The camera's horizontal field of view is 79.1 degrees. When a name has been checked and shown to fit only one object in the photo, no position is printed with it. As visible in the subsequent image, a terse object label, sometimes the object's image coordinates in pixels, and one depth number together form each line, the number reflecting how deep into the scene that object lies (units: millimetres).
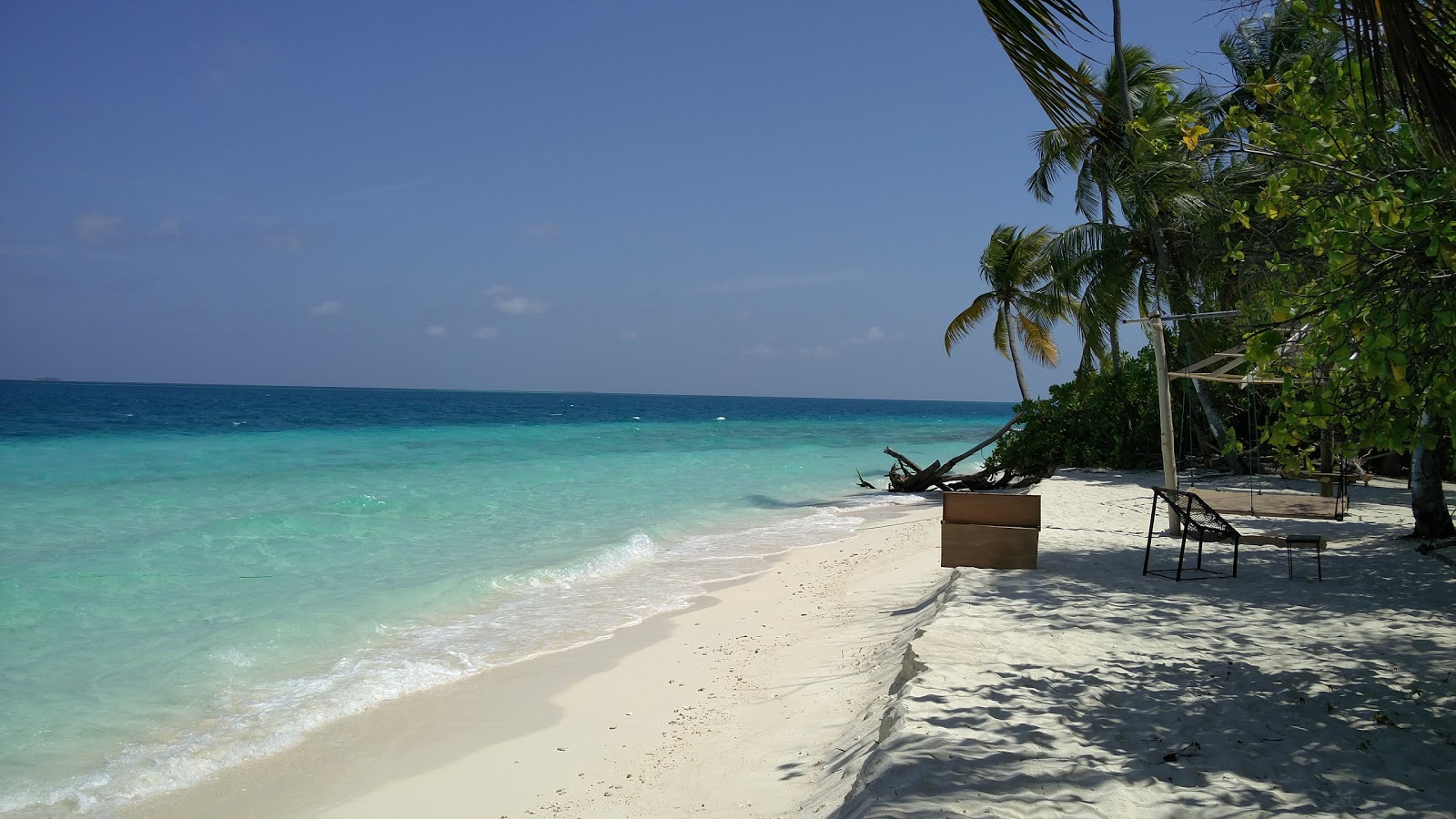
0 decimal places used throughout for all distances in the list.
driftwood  17281
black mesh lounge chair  7102
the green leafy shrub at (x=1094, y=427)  16719
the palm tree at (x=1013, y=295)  22219
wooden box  7605
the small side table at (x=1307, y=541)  6918
